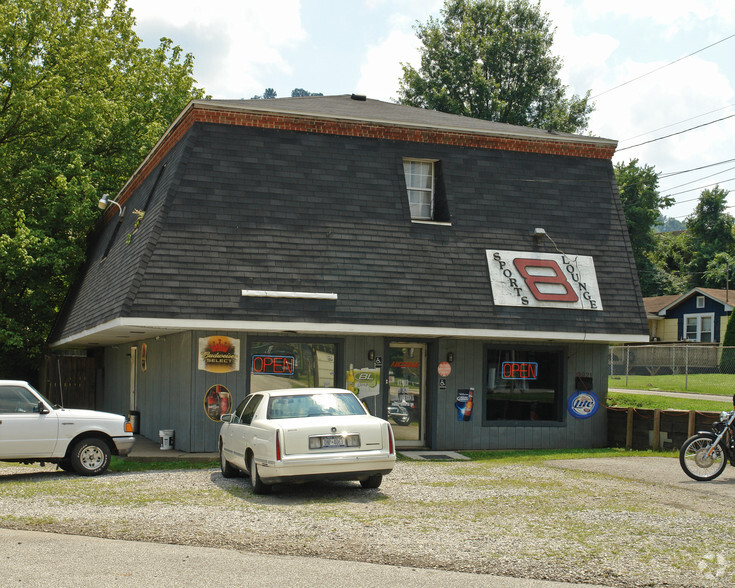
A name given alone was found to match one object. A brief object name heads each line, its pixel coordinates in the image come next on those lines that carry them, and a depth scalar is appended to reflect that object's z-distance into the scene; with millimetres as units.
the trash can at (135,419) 21362
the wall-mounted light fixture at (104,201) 21484
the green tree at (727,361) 35116
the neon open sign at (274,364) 16562
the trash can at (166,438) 16922
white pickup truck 12867
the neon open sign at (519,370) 18266
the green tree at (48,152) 26375
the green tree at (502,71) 46562
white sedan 10898
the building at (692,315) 48750
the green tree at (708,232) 64375
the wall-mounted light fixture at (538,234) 18125
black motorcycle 12586
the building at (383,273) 16078
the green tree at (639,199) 52125
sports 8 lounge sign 17547
